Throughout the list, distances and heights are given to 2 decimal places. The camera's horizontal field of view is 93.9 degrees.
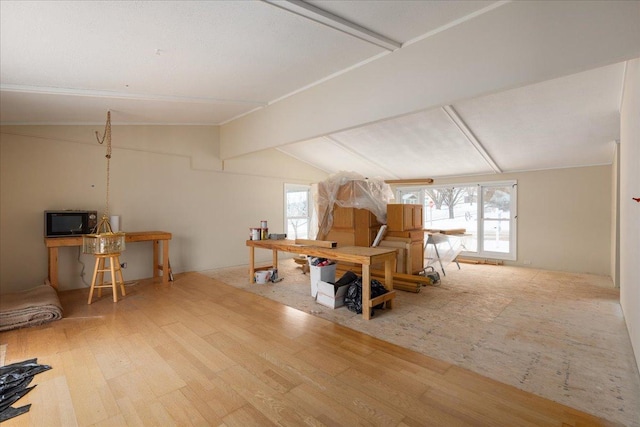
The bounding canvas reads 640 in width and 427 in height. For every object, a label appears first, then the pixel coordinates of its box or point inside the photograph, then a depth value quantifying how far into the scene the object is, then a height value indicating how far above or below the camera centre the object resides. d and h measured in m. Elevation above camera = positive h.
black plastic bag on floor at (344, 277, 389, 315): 3.30 -0.95
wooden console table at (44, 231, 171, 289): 3.71 -0.44
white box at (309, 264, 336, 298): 3.72 -0.82
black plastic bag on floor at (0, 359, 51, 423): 1.69 -1.12
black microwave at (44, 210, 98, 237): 3.78 -0.16
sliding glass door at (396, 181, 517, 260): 6.28 -0.09
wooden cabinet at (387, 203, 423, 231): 4.65 -0.11
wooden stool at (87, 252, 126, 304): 3.63 -0.74
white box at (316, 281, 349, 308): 3.46 -1.00
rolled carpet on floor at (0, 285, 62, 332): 2.84 -0.99
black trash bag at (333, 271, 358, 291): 3.58 -0.86
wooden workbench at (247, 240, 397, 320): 3.09 -0.52
